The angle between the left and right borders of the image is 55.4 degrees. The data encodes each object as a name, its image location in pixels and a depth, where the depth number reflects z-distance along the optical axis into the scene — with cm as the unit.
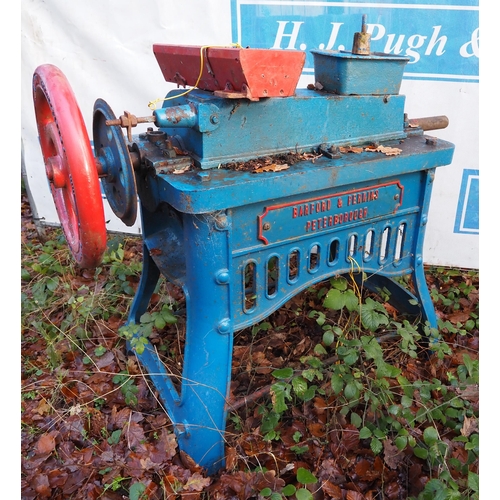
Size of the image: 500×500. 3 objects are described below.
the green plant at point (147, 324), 191
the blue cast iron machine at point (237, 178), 143
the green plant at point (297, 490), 156
